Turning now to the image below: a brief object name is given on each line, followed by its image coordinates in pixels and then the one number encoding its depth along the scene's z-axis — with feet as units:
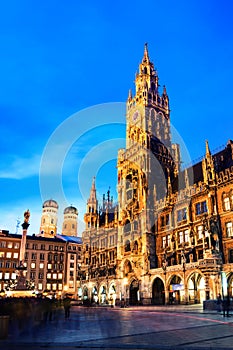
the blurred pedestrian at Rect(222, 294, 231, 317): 76.28
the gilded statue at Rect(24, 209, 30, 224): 163.82
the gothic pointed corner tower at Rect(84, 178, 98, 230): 273.13
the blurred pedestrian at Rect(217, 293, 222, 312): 89.60
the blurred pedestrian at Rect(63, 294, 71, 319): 90.62
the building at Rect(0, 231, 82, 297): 294.25
